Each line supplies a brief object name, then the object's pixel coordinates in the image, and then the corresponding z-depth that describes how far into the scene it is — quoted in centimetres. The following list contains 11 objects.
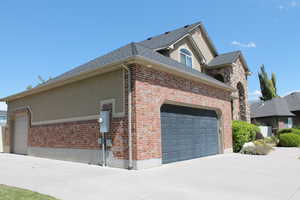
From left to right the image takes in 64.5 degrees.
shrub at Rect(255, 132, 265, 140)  2193
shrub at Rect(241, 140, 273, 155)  1441
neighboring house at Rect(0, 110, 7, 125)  2868
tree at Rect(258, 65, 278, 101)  4691
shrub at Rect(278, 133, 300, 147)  2152
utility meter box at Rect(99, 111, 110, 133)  998
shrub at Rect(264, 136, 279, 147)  2243
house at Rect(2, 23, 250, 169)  956
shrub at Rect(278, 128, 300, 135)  2416
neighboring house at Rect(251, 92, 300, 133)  3136
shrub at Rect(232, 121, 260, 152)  1661
